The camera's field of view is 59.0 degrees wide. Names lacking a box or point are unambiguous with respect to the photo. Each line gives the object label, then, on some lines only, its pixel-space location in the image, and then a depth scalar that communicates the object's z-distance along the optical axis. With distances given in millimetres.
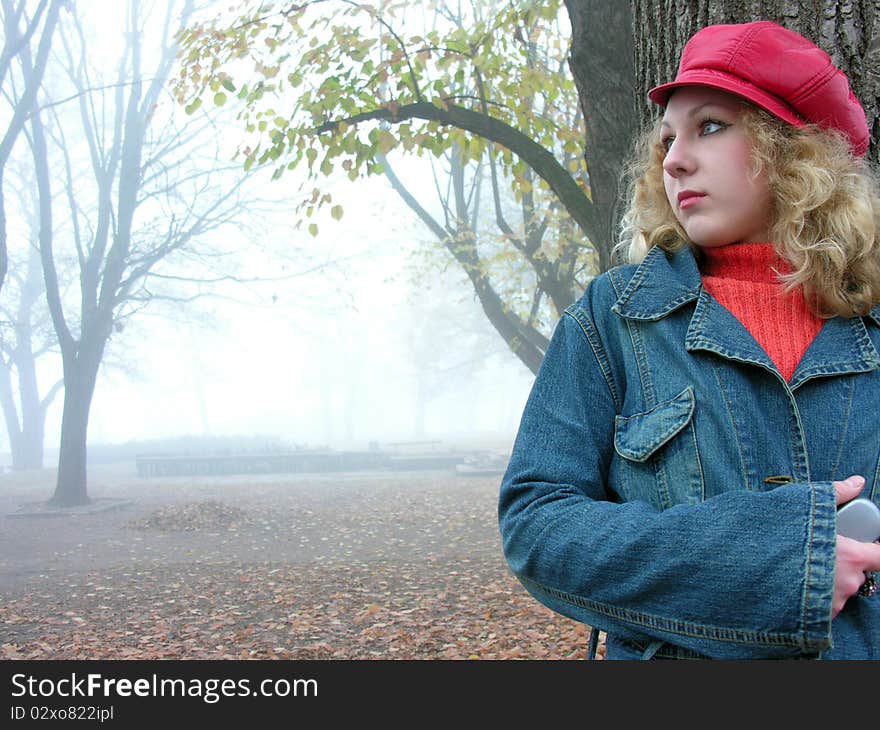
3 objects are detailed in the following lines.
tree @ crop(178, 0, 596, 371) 4770
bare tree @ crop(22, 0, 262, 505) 8609
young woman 890
